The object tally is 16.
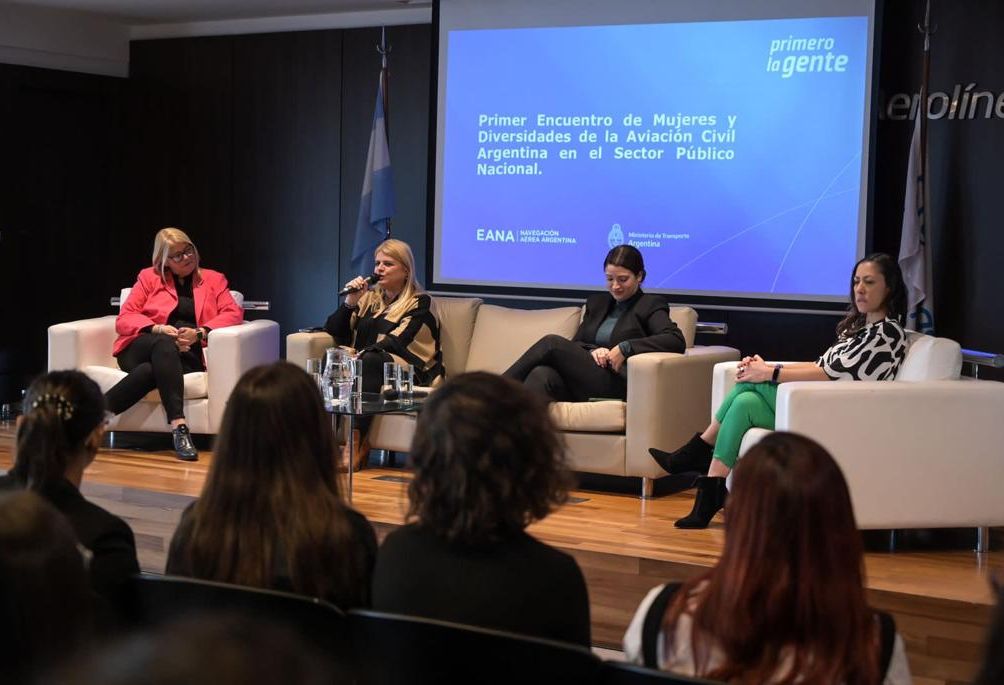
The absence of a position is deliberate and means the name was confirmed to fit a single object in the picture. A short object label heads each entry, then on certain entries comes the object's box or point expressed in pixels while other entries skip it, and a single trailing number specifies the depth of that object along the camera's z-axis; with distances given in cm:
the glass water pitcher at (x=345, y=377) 503
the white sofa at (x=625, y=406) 530
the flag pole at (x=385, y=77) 758
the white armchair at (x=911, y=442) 439
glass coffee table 483
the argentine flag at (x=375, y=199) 751
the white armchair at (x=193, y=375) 606
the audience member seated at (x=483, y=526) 185
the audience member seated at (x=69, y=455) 212
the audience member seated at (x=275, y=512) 201
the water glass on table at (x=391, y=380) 518
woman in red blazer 600
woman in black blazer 550
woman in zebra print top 471
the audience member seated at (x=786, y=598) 169
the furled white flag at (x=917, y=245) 609
